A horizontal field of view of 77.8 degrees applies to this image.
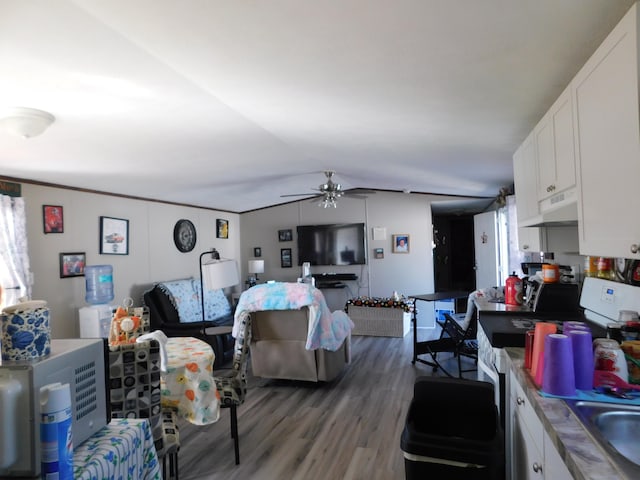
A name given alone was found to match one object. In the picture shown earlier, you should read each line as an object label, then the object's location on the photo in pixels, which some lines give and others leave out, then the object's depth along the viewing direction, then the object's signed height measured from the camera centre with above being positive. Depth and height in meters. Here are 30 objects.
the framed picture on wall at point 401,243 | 7.32 +0.08
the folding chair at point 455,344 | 4.12 -1.08
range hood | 1.73 +0.17
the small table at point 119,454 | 1.00 -0.53
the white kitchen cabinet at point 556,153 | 1.69 +0.43
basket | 6.26 -1.16
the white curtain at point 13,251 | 3.53 +0.08
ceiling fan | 5.52 +0.82
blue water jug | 4.42 -0.30
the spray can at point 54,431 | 0.86 -0.38
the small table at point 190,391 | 2.33 -0.81
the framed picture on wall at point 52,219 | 4.05 +0.42
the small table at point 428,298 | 4.68 -0.62
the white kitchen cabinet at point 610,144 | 1.11 +0.31
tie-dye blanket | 3.84 -0.51
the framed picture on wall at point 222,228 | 7.42 +0.48
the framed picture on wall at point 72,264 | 4.21 -0.06
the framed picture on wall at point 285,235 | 7.99 +0.32
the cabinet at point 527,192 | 2.46 +0.35
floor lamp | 4.04 -0.21
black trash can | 1.59 -0.82
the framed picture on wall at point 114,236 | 4.79 +0.26
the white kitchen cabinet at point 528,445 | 1.20 -0.73
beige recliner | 4.01 -1.03
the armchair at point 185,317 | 4.87 -0.84
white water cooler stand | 4.20 -0.69
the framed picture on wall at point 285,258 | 7.99 -0.13
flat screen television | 7.48 +0.11
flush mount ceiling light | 2.34 +0.83
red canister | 3.22 -0.38
